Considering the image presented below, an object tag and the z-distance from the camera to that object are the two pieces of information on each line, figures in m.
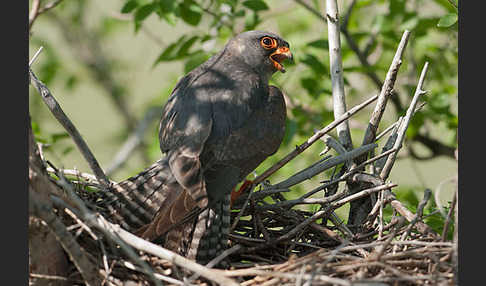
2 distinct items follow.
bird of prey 7.36
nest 6.09
